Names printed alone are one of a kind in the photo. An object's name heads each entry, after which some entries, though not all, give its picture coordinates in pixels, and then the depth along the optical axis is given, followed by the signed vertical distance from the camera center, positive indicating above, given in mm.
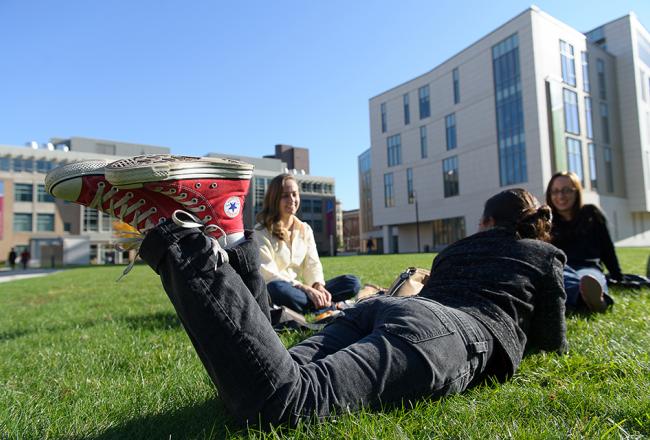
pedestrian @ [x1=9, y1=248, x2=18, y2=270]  35522 -774
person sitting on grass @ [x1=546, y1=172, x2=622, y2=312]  4285 +20
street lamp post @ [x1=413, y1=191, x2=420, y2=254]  44684 +2178
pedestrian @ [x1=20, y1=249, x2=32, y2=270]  35888 -673
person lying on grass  1364 -290
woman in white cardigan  3990 -150
